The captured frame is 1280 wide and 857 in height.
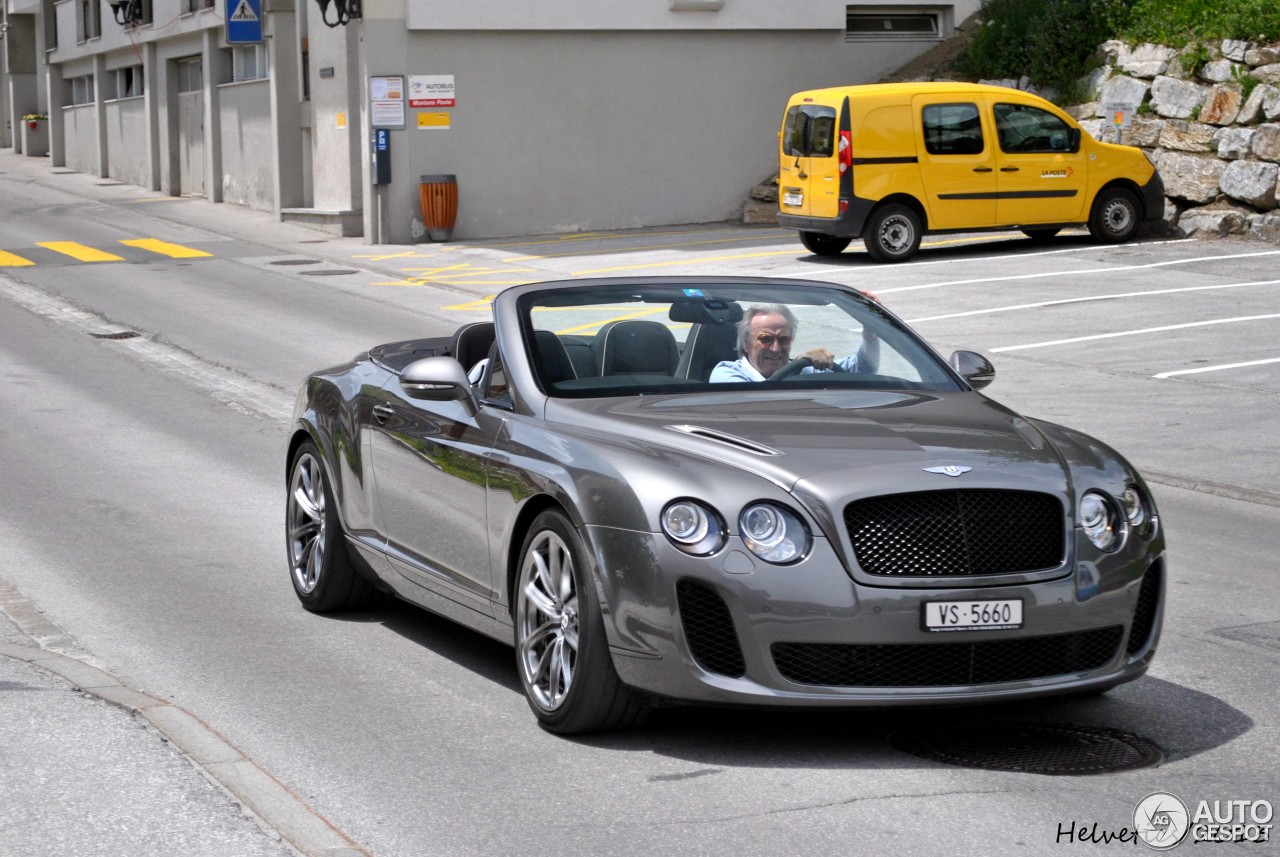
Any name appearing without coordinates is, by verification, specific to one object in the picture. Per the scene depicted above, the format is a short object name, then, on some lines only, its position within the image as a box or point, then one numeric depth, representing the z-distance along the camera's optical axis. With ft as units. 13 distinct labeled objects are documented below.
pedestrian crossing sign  118.52
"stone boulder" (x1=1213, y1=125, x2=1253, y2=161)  83.71
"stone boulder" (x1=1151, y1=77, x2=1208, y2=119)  87.86
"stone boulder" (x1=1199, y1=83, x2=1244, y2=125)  85.51
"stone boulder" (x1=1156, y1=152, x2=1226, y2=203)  84.99
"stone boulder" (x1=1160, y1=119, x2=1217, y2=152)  86.33
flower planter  197.47
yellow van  78.33
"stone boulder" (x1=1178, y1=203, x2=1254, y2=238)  83.56
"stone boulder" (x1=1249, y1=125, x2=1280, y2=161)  82.17
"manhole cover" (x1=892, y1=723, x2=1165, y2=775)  17.52
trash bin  101.35
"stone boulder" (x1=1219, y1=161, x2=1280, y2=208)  82.43
